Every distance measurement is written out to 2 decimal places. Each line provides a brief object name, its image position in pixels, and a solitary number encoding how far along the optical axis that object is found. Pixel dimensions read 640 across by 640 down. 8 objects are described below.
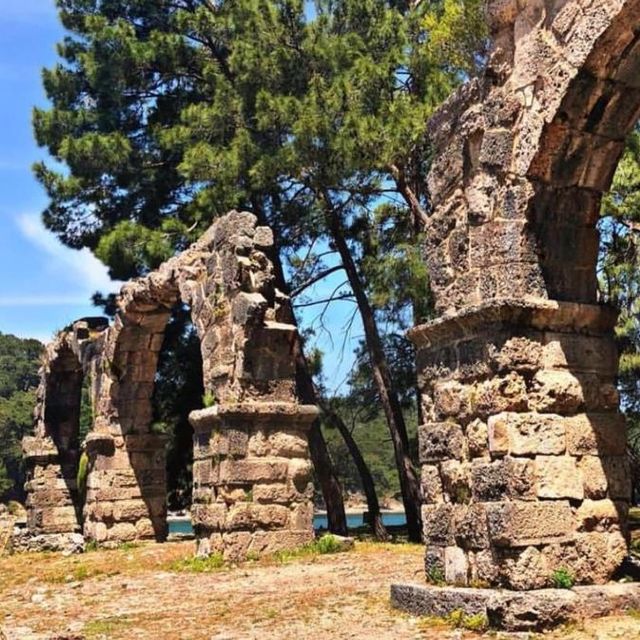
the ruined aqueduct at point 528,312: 5.61
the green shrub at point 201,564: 9.48
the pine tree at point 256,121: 13.52
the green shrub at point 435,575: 6.03
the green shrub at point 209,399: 10.64
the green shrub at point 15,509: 34.50
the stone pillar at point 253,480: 9.91
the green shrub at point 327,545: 10.08
